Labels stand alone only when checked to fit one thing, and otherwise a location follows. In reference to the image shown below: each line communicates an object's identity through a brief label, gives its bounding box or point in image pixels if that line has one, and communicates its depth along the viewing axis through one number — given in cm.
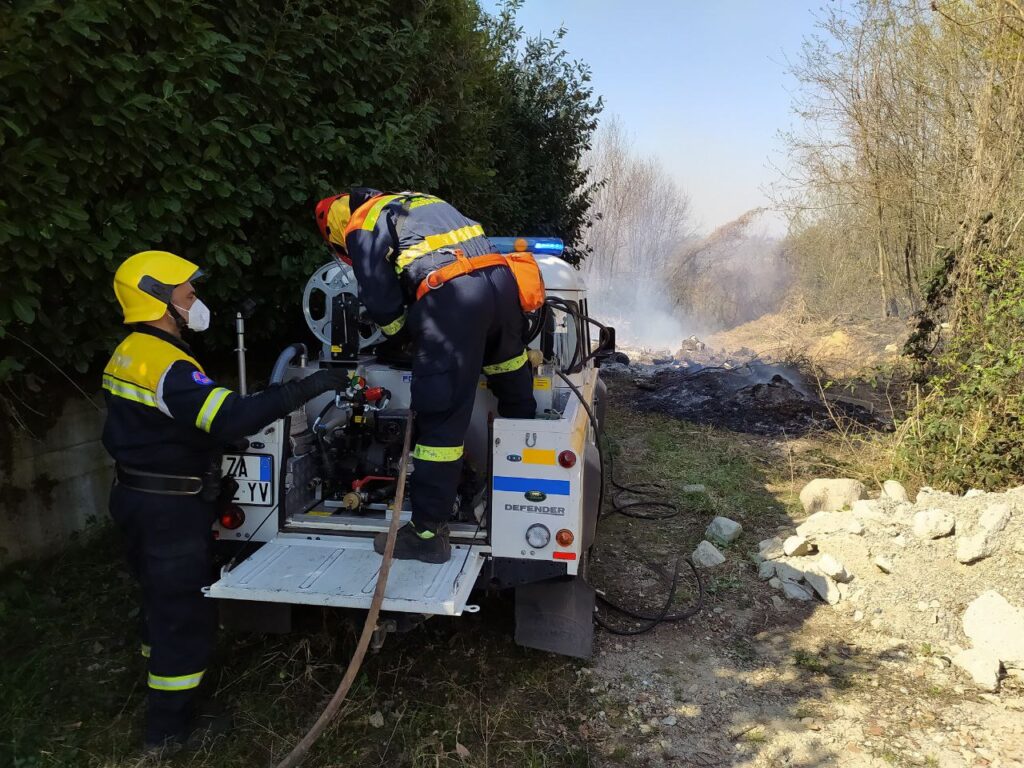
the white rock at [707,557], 513
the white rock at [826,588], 452
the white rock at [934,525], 491
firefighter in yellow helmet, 280
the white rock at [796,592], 461
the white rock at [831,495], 607
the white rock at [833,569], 460
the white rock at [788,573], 473
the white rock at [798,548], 493
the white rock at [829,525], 505
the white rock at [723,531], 551
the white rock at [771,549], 505
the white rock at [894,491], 601
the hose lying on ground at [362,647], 241
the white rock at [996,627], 370
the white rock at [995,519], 477
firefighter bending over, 314
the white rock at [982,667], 358
